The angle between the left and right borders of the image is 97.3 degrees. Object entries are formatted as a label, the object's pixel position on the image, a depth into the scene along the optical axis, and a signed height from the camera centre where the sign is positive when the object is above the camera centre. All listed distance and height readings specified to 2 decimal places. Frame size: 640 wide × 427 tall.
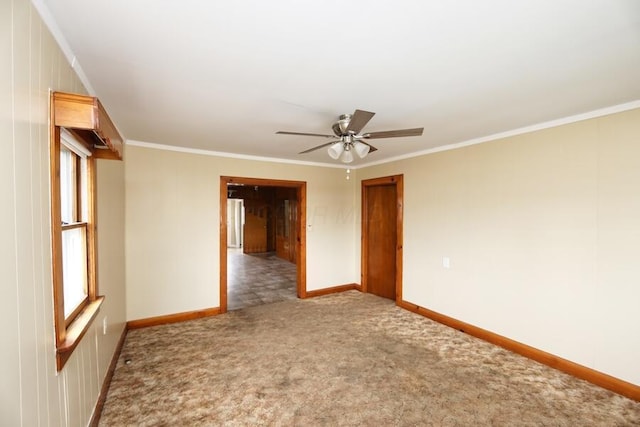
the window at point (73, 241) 1.33 -0.20
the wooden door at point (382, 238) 4.70 -0.52
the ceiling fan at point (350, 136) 2.22 +0.60
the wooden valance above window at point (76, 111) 1.29 +0.46
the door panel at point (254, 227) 10.12 -0.66
